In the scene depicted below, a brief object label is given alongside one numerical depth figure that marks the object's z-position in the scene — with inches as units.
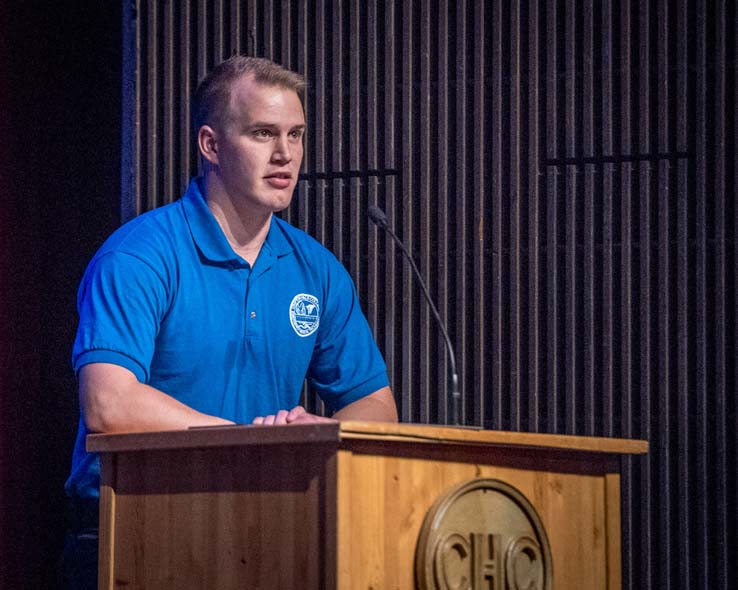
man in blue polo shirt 233.1
